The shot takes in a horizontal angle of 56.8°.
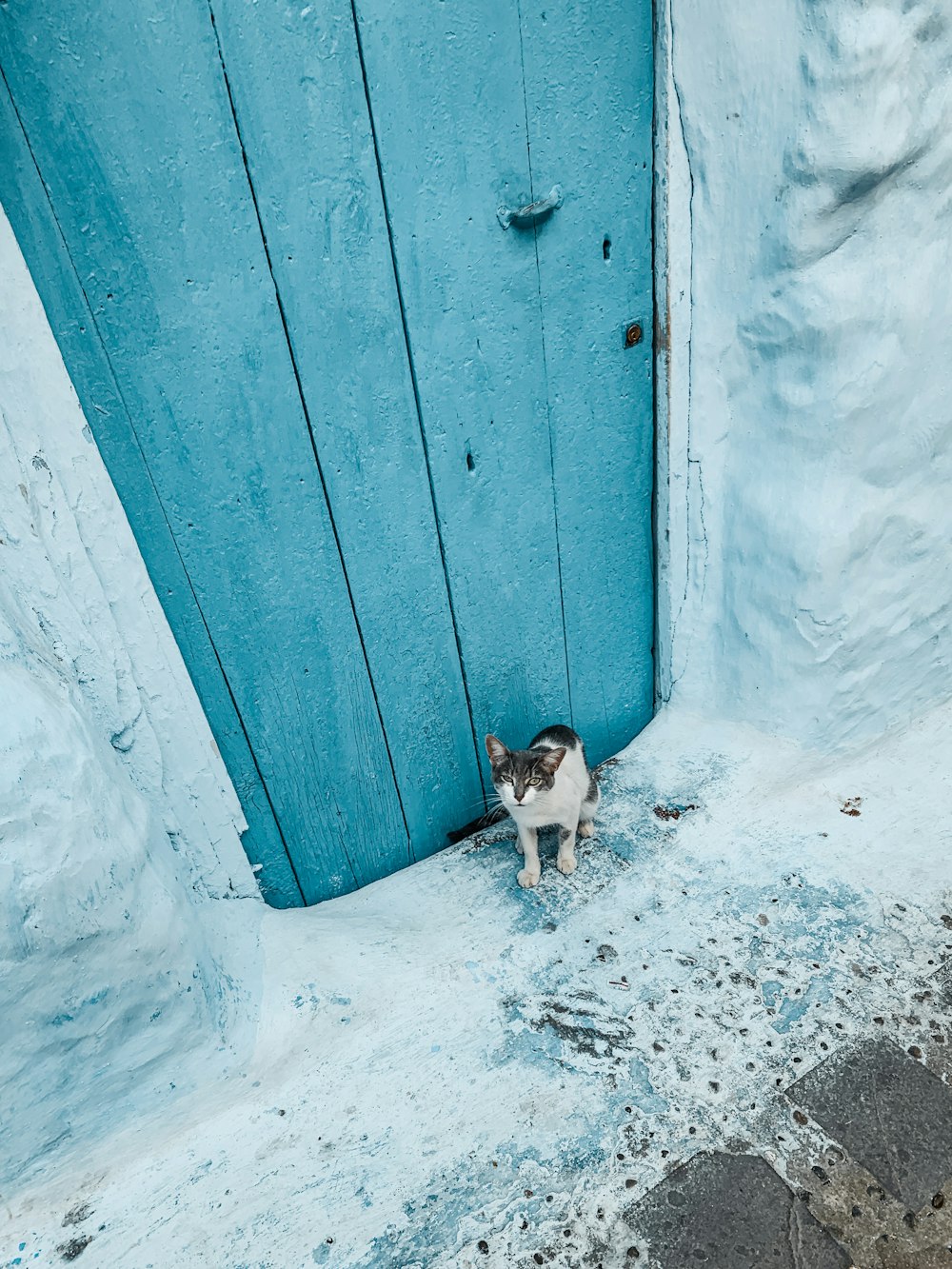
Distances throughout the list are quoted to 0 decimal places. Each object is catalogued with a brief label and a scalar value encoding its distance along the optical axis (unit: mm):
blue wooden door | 1190
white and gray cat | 1688
